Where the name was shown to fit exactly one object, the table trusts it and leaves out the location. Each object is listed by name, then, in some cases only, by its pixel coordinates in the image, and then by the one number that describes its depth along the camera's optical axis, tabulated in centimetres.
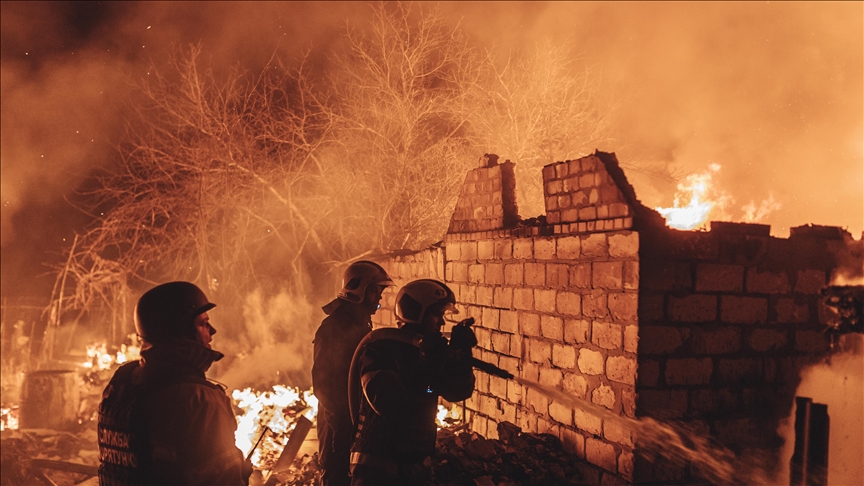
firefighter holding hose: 363
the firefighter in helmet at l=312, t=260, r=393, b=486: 494
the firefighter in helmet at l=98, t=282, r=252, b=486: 278
